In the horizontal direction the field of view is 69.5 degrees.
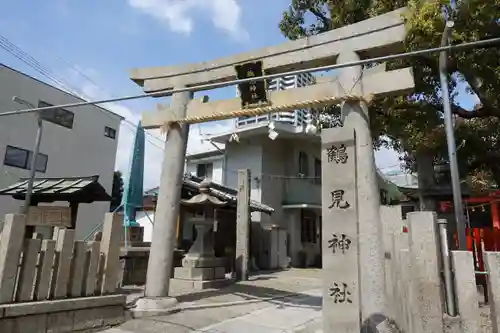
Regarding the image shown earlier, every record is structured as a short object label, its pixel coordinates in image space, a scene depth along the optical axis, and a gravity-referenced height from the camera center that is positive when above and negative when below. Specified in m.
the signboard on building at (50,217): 9.48 +0.58
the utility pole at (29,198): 10.10 +1.19
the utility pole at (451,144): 6.60 +1.98
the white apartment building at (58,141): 18.02 +5.53
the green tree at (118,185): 35.30 +5.59
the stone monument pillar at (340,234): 5.11 +0.21
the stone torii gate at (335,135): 5.28 +2.15
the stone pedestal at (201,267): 11.02 -0.73
